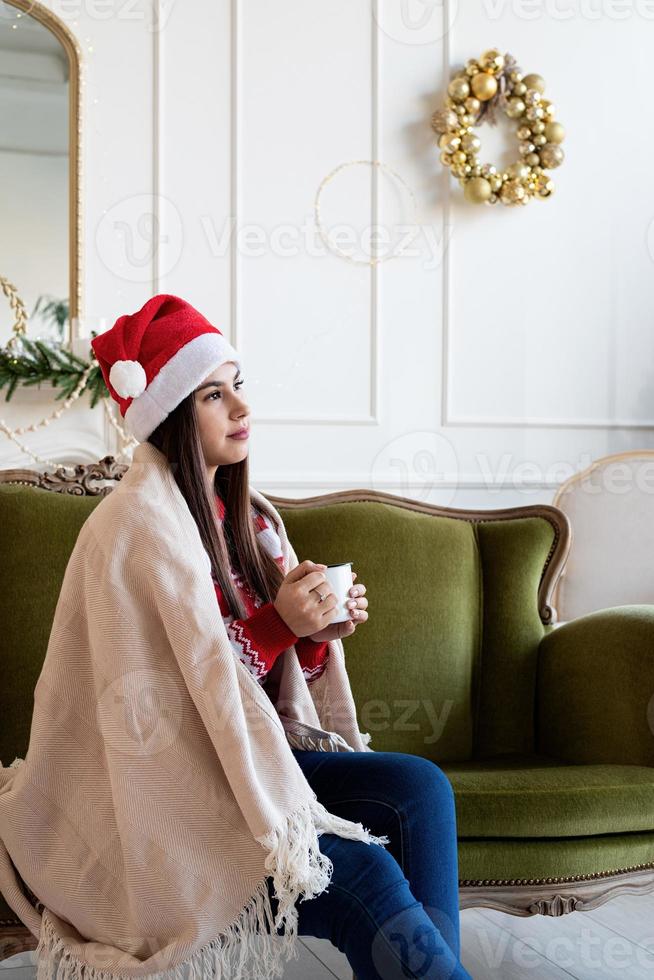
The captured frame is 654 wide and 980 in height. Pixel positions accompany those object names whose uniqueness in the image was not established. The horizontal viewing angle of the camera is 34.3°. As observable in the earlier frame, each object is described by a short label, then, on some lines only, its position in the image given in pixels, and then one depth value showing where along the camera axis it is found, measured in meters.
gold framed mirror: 2.69
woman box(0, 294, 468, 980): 1.29
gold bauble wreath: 3.06
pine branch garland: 2.64
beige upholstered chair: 2.92
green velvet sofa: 1.69
